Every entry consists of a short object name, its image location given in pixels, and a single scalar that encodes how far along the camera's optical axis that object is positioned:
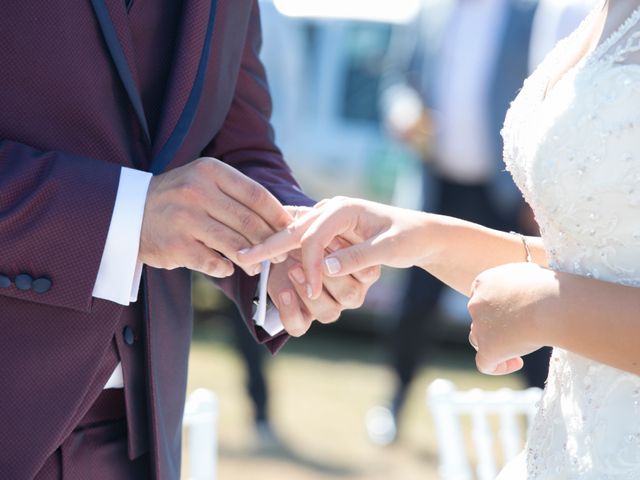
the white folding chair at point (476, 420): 2.54
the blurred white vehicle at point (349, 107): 7.34
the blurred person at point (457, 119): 5.37
